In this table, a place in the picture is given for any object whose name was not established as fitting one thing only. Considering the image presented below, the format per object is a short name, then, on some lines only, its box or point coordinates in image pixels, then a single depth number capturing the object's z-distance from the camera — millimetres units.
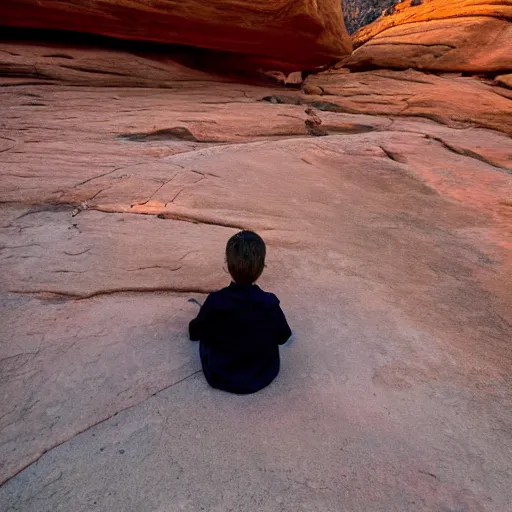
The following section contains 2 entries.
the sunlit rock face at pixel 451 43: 10906
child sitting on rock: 1992
